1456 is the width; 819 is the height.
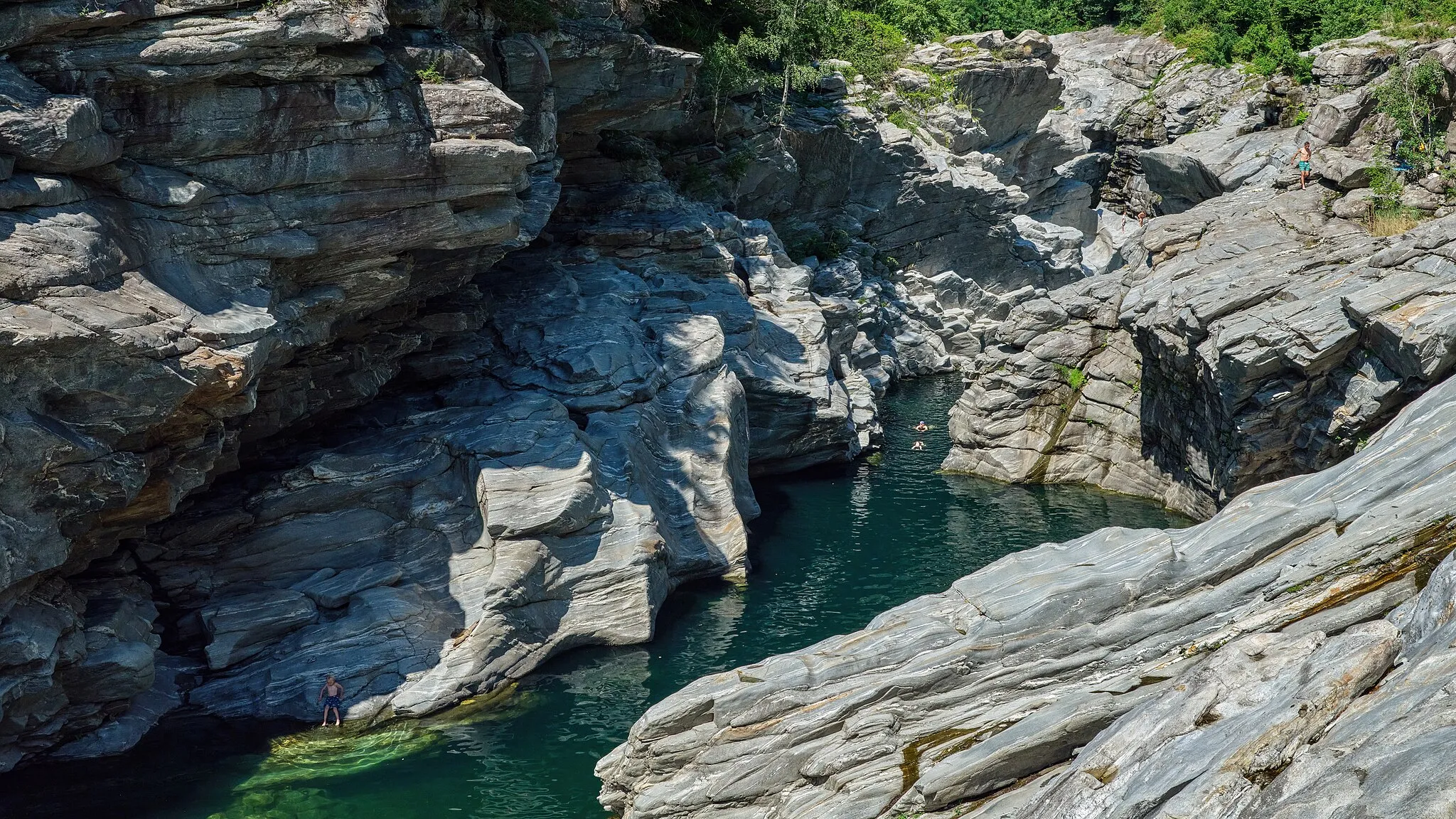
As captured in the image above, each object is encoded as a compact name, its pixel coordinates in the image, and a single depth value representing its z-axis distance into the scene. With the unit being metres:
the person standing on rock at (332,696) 28.94
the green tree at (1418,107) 42.16
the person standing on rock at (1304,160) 46.69
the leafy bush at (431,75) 30.88
